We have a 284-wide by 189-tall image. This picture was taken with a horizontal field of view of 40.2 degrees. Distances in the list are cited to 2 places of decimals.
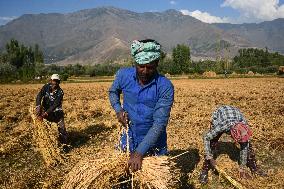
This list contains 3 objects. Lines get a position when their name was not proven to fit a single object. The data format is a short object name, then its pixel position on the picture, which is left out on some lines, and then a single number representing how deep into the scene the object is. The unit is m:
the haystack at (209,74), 48.95
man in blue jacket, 3.59
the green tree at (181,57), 73.31
